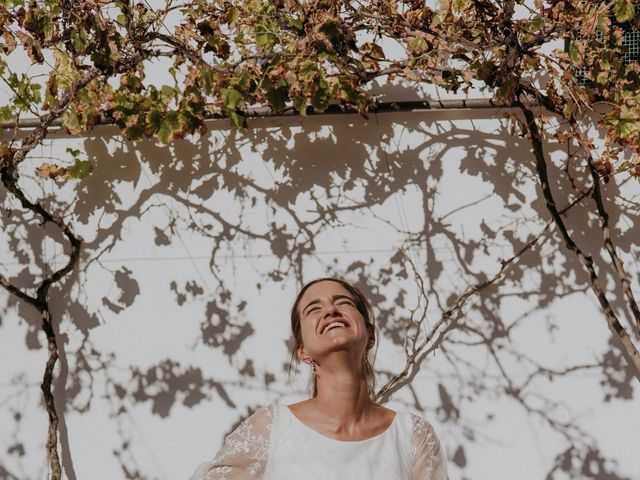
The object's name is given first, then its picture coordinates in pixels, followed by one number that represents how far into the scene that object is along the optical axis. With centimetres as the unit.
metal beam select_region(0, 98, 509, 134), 364
